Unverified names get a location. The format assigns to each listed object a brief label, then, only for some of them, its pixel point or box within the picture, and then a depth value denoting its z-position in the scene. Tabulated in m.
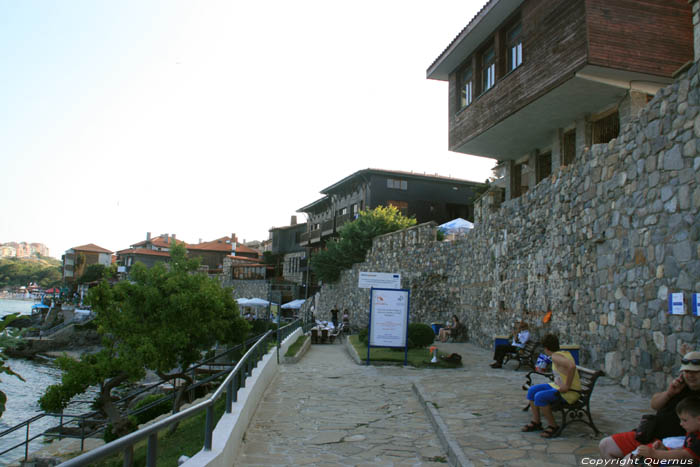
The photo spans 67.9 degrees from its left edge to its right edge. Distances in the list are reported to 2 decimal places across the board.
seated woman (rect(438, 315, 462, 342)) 19.56
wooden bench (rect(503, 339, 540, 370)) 11.54
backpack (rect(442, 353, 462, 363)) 12.80
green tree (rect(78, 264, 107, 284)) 92.81
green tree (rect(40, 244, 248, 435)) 15.80
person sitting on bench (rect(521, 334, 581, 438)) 5.72
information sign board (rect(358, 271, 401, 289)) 14.73
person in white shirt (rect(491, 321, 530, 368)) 12.18
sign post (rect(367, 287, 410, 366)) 13.36
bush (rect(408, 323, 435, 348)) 16.25
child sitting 3.38
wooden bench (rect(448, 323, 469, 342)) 19.61
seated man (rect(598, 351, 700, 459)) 4.06
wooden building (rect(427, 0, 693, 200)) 12.31
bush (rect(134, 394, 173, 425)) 18.17
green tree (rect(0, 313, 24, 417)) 4.73
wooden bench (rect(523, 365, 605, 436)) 5.69
